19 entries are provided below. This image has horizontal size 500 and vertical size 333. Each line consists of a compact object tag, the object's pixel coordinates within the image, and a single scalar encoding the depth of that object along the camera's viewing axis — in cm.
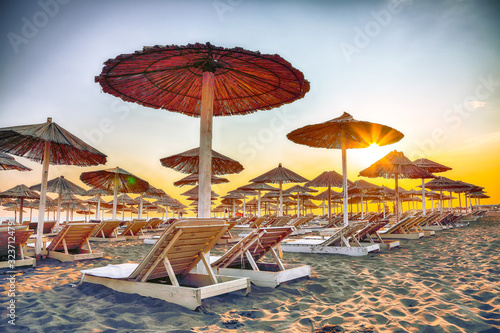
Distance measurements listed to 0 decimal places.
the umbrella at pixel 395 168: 1192
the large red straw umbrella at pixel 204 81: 337
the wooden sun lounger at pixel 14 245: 506
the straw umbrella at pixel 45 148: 562
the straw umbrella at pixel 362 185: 1750
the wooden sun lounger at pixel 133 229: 1118
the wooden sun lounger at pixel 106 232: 983
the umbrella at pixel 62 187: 1239
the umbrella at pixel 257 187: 1644
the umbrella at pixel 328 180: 1498
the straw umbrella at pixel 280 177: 1341
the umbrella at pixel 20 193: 1335
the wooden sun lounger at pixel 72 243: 618
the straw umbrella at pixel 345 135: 764
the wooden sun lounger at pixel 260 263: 406
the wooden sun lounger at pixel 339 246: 686
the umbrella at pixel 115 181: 1028
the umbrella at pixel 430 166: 1591
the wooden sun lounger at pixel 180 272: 305
